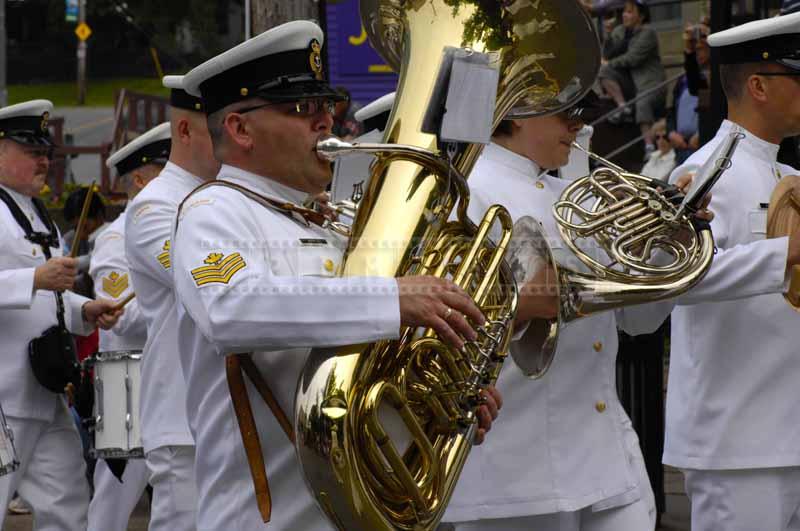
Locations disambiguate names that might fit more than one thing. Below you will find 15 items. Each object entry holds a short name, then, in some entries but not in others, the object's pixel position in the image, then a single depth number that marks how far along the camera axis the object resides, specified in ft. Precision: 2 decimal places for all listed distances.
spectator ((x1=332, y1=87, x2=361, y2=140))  67.61
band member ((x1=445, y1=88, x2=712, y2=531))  26.75
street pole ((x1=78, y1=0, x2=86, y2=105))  282.99
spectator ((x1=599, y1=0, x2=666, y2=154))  84.80
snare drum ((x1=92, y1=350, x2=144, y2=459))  38.47
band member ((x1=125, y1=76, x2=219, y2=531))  31.80
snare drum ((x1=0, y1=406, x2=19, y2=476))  33.13
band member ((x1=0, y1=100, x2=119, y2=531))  38.21
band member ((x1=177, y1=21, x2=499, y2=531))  19.85
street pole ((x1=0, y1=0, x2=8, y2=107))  138.10
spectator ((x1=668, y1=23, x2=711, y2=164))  68.22
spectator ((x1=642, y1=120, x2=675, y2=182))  73.94
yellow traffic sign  285.47
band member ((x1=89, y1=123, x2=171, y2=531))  40.54
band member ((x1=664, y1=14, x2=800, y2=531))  29.42
